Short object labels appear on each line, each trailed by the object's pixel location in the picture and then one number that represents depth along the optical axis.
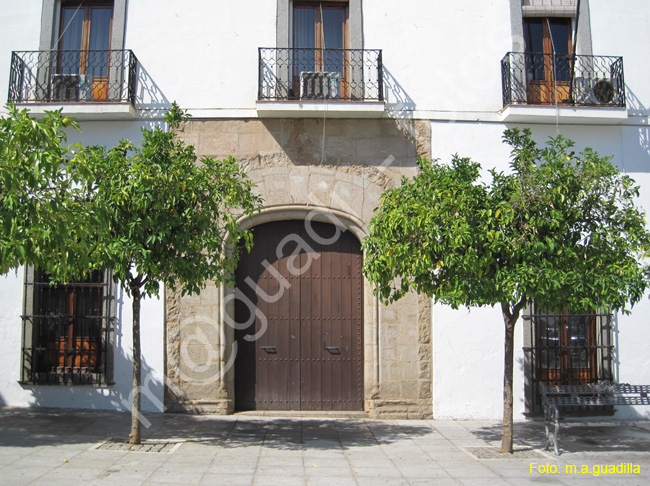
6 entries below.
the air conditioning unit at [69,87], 8.48
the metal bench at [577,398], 6.46
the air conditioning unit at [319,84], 8.49
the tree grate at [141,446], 6.14
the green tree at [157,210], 5.68
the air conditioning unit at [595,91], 8.58
